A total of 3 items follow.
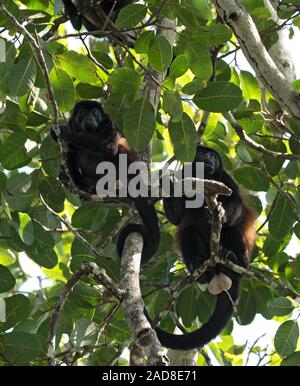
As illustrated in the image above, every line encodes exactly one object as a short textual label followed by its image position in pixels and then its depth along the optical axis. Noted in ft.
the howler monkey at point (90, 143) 31.52
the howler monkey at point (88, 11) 31.31
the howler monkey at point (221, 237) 31.02
